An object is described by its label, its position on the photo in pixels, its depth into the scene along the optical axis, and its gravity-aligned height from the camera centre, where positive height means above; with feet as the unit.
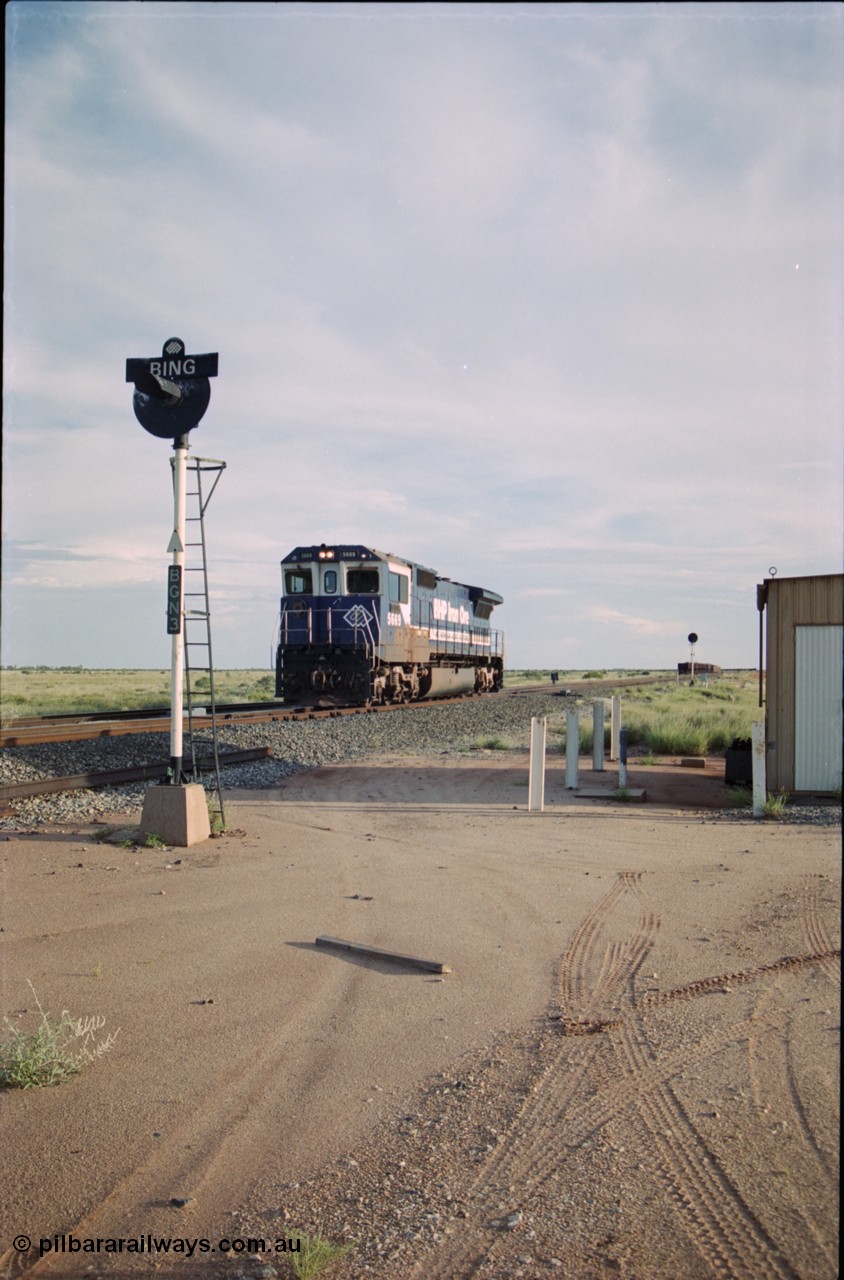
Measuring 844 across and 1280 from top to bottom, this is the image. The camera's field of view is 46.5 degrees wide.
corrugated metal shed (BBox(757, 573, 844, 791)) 37.73 -0.62
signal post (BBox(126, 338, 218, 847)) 27.61 +5.70
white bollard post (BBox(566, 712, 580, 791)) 42.19 -3.74
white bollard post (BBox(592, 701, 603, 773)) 49.73 -4.01
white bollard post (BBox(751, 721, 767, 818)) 33.82 -3.63
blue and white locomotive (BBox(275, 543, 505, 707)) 79.20 +3.07
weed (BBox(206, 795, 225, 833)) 30.71 -5.03
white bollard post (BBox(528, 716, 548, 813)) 35.73 -3.97
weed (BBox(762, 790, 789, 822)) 33.94 -5.02
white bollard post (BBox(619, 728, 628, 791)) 40.40 -3.87
